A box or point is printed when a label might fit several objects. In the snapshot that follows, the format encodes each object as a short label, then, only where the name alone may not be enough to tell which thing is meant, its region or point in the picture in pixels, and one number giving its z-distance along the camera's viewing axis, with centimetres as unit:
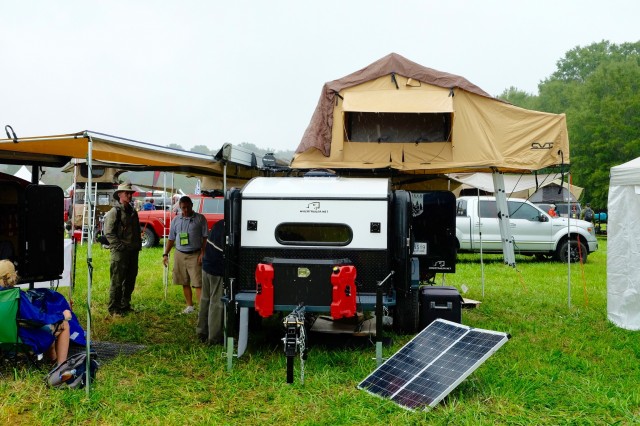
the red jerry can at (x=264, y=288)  592
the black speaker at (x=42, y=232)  746
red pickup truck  1725
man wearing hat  884
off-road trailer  600
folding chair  548
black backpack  536
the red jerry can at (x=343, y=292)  582
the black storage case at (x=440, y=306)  768
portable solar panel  511
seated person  563
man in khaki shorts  883
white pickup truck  1586
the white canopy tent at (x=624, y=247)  800
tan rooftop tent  831
